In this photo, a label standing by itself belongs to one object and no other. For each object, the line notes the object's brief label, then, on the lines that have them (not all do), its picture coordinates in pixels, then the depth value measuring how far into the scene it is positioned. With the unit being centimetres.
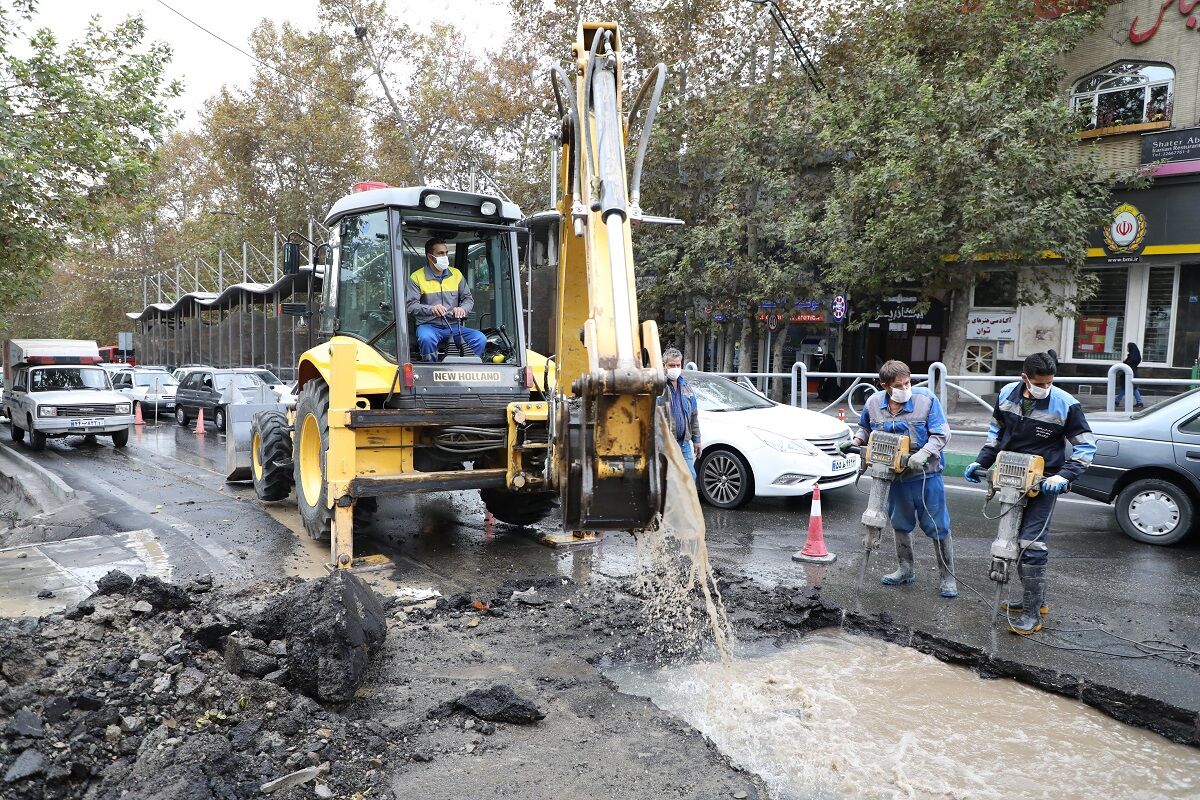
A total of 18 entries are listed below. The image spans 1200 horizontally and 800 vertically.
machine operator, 718
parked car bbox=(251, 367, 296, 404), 1680
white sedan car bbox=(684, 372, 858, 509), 946
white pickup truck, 1658
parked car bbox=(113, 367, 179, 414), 2477
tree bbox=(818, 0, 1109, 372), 1543
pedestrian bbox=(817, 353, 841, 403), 1412
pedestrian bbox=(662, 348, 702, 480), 828
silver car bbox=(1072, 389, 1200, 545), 786
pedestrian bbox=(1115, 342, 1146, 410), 1770
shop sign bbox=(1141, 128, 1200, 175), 1744
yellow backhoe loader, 534
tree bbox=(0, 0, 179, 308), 1200
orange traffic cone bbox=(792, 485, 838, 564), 734
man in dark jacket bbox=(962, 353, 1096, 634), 548
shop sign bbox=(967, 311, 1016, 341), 2103
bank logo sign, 1845
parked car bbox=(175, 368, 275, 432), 2100
